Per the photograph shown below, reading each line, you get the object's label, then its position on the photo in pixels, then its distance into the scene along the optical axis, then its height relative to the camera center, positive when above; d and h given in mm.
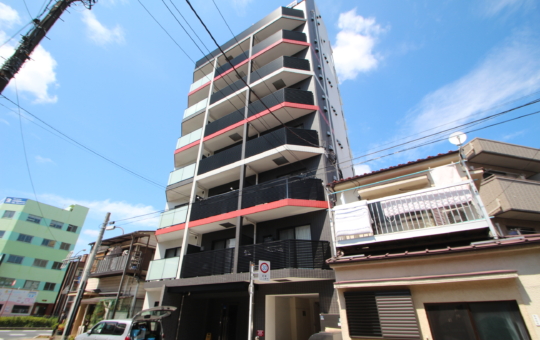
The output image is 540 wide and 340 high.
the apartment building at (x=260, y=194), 11133 +5293
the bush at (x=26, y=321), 27828 -1772
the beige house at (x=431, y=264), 5590 +920
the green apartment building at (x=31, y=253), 36562 +7679
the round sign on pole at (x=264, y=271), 7109 +876
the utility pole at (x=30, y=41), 6531 +6783
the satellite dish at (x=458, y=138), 7898 +4761
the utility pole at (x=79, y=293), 11649 +494
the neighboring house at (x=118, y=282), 17344 +1581
